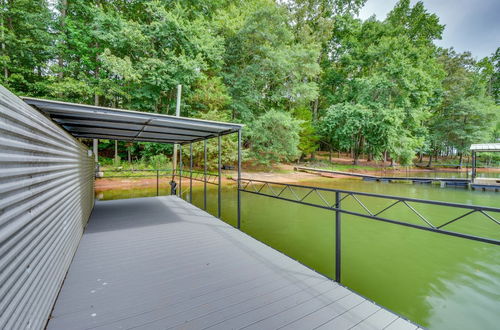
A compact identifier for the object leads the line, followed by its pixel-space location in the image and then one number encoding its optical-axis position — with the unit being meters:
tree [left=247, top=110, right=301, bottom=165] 15.96
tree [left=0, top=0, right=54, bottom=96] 11.84
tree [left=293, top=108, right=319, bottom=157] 20.06
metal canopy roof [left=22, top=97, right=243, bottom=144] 3.04
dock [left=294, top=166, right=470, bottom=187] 12.50
